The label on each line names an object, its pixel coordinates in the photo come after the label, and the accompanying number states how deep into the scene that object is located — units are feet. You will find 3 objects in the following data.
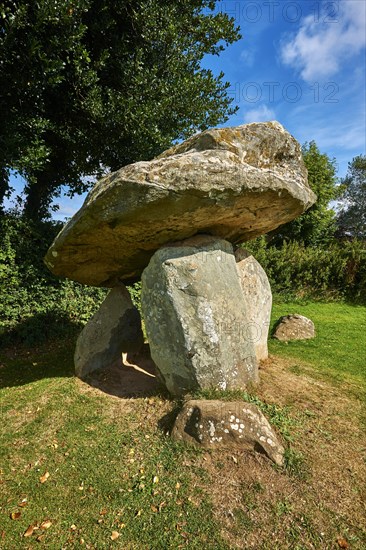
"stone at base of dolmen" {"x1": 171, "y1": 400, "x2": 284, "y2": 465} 12.73
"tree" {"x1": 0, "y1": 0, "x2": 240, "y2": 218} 23.03
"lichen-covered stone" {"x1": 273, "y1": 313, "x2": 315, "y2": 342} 29.17
